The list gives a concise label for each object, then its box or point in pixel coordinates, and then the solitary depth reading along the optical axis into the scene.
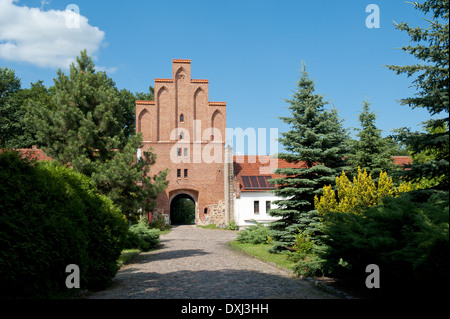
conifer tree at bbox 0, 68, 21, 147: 35.28
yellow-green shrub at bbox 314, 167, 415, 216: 11.86
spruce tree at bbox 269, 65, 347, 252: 15.16
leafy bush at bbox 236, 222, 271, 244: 20.38
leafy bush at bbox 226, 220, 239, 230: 33.20
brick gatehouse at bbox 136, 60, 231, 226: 35.72
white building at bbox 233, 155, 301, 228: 34.03
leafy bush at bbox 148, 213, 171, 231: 31.61
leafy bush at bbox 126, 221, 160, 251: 17.45
